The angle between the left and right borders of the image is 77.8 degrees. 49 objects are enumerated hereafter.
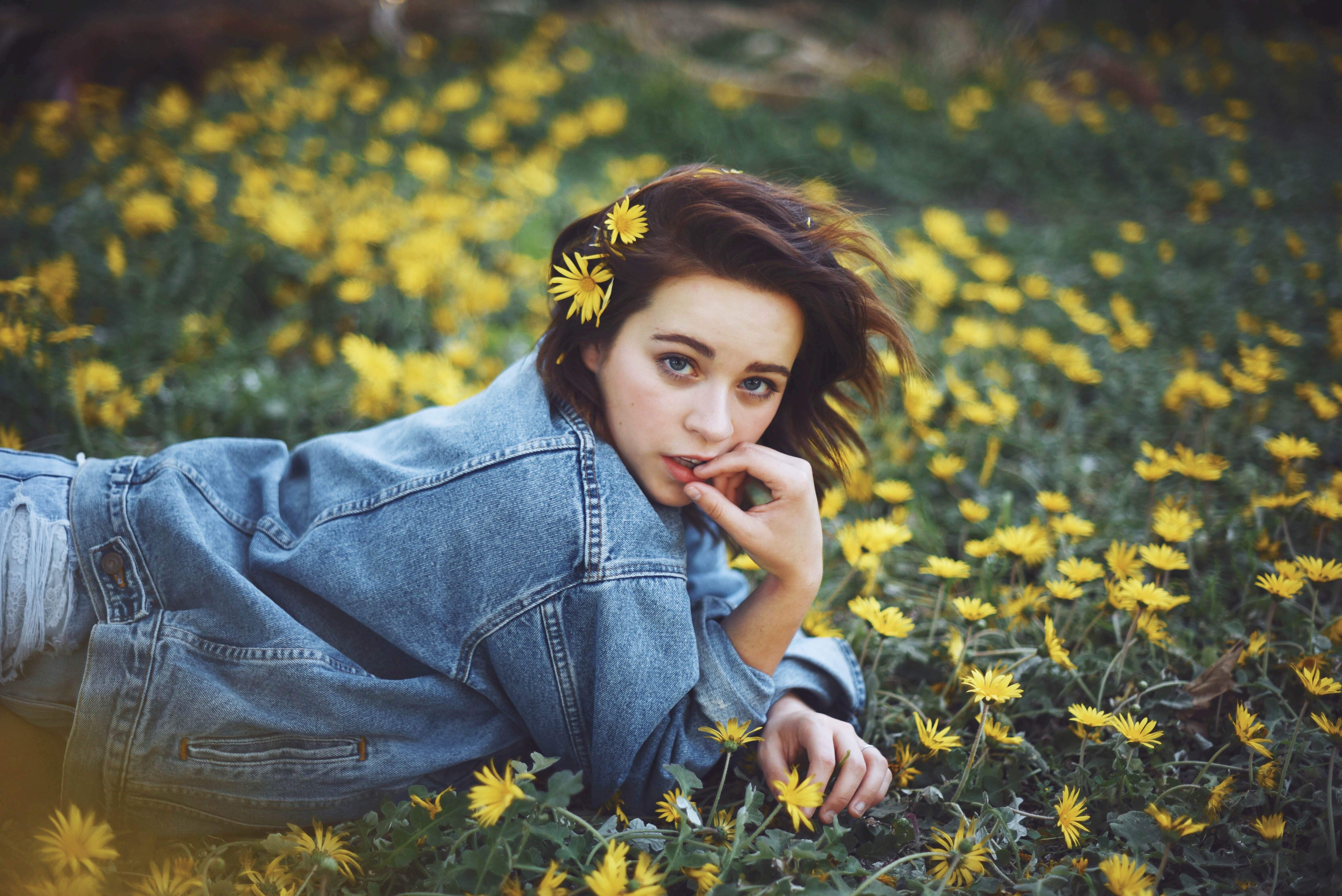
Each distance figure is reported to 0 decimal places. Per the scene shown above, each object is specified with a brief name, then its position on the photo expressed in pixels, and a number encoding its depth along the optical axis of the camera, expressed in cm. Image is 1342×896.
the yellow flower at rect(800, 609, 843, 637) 187
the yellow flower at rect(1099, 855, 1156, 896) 117
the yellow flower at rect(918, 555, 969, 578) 180
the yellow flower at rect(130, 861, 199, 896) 116
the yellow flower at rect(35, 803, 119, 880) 106
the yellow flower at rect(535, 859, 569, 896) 115
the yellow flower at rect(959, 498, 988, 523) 211
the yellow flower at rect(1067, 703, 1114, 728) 148
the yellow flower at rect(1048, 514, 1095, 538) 197
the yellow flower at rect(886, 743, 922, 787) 158
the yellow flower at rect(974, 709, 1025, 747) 146
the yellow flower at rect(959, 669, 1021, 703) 146
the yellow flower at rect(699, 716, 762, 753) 134
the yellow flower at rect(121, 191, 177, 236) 289
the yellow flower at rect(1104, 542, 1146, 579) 179
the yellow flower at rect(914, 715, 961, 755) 152
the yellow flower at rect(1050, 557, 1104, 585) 172
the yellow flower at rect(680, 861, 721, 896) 124
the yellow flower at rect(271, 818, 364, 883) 124
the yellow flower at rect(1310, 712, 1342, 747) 131
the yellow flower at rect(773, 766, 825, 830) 131
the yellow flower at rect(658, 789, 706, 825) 136
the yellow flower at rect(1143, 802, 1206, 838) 123
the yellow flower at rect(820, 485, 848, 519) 223
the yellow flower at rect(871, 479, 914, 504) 202
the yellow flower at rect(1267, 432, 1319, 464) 216
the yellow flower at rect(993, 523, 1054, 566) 183
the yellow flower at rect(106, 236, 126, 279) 266
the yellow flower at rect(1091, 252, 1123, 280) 382
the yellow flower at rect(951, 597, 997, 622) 162
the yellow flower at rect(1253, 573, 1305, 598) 162
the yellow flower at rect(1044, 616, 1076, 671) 165
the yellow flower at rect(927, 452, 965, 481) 244
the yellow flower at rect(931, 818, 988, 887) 119
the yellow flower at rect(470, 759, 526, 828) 113
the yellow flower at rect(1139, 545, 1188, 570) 177
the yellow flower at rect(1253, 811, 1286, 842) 130
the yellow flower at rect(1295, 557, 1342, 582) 161
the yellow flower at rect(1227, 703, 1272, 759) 143
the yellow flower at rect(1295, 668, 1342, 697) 144
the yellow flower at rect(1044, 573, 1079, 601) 169
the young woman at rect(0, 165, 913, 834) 139
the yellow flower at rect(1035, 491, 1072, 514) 210
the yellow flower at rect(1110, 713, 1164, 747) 144
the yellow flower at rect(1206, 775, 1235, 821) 132
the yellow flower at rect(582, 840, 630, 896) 110
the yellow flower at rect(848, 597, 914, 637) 166
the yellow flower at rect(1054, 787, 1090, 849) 138
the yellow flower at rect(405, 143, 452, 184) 371
